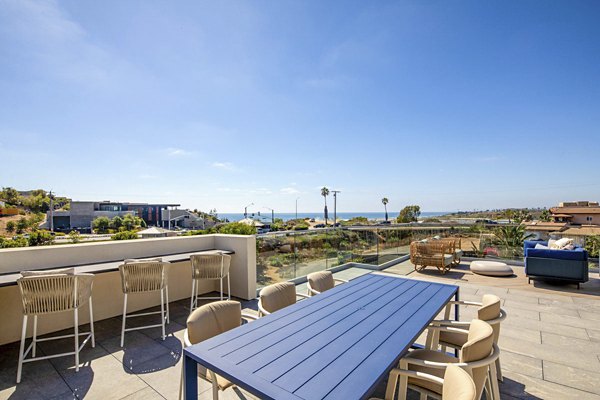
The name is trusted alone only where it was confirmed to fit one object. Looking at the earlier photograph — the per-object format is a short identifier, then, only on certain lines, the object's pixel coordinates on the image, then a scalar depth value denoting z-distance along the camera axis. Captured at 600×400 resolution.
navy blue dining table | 1.11
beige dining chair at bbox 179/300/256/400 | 1.73
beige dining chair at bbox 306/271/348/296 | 2.92
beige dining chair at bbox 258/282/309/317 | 2.35
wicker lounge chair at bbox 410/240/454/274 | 7.14
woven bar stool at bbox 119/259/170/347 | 3.32
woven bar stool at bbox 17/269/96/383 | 2.57
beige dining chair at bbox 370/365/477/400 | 0.98
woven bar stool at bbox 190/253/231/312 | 4.10
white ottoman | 6.79
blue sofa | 5.55
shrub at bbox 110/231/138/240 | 12.37
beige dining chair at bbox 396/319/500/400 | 1.40
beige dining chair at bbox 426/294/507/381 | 2.00
